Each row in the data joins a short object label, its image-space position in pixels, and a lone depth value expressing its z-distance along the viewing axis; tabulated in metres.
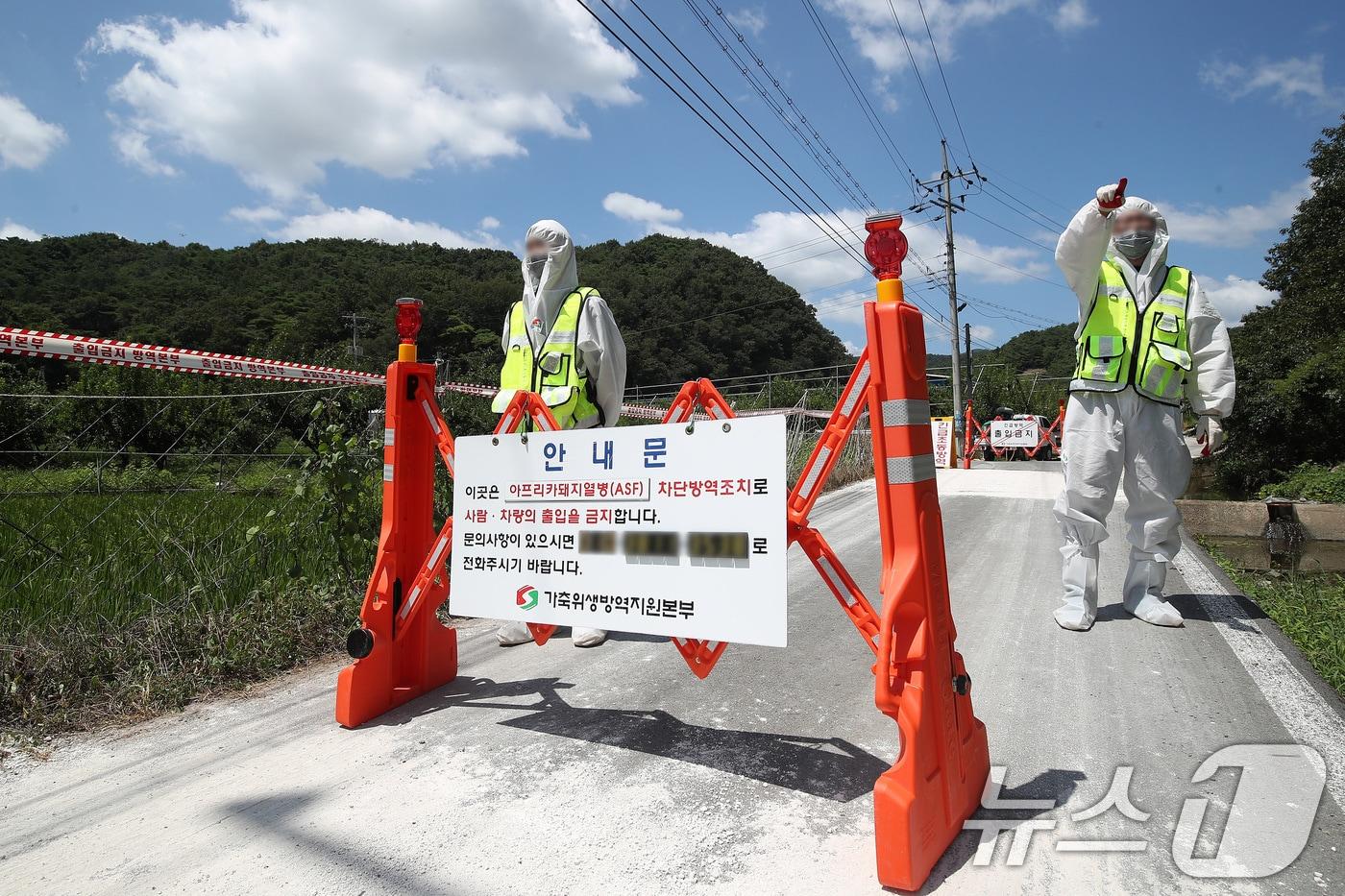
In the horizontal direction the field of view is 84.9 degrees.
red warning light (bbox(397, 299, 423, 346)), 3.59
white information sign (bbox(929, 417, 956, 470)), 17.50
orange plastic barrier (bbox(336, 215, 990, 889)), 1.95
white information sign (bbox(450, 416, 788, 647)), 2.39
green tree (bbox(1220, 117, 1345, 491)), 13.00
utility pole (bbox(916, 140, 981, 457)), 33.00
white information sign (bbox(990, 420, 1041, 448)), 24.47
